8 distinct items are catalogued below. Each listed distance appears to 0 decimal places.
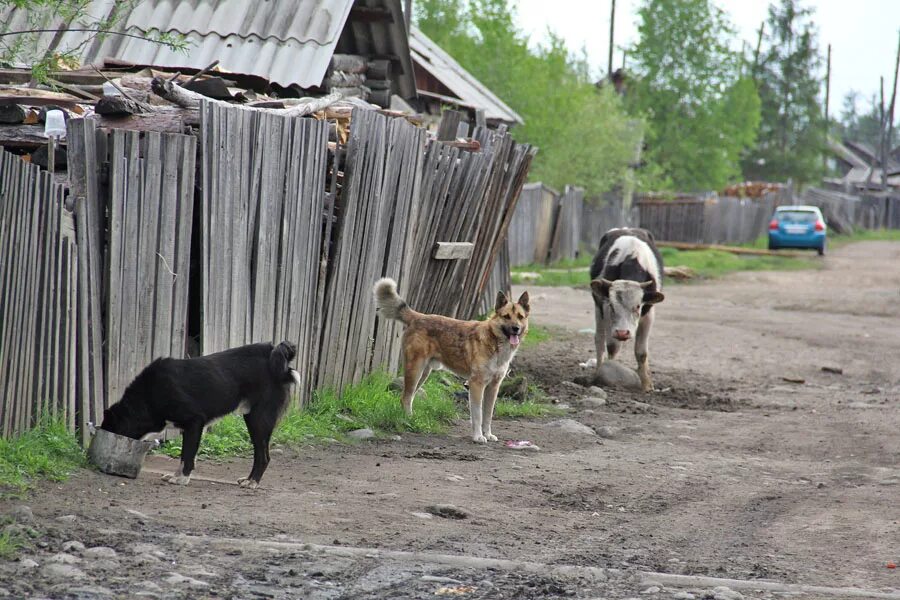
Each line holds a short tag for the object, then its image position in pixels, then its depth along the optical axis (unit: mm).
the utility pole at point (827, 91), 156025
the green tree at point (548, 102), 79062
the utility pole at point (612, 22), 122031
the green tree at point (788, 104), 156000
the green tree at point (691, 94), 122875
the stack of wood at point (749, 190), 112562
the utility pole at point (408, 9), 51381
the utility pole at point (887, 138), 140250
